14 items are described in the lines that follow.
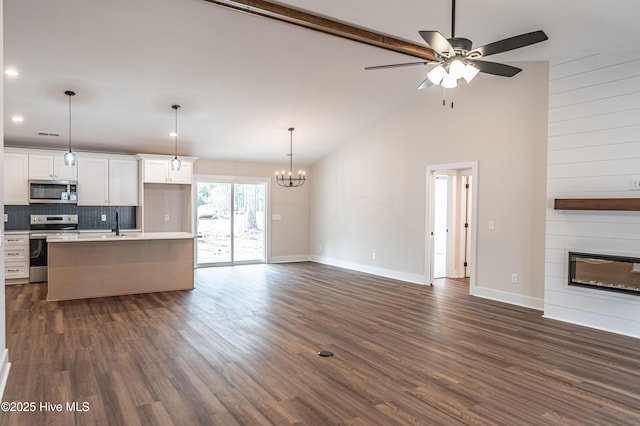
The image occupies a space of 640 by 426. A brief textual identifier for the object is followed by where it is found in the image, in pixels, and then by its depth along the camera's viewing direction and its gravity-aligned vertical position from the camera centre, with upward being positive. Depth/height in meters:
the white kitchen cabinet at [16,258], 7.00 -0.96
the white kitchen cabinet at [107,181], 7.75 +0.45
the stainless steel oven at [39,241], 7.21 -0.68
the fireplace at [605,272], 4.42 -0.73
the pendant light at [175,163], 6.40 +0.68
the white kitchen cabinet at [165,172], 8.21 +0.68
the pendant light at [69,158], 5.51 +0.63
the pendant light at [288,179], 9.58 +0.68
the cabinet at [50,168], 7.30 +0.66
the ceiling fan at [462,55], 3.04 +1.25
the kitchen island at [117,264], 5.93 -0.95
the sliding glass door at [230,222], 9.32 -0.39
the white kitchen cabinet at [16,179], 7.11 +0.43
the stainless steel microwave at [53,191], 7.29 +0.23
